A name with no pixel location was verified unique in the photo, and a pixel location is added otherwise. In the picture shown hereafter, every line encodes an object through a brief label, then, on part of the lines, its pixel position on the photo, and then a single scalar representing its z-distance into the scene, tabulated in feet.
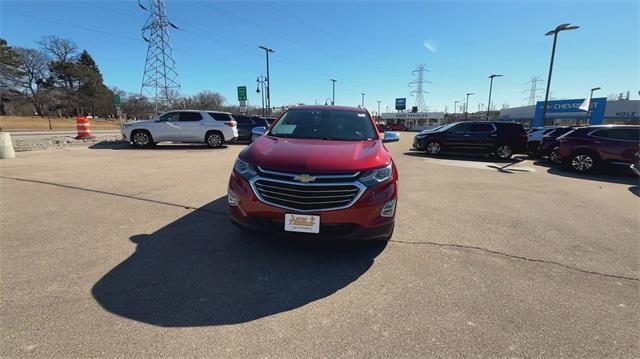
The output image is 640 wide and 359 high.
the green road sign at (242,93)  98.58
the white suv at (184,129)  46.52
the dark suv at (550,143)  40.88
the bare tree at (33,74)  186.19
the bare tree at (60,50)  204.74
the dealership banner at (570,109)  128.36
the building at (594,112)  129.08
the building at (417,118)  250.57
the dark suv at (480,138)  43.16
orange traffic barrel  54.29
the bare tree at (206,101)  249.34
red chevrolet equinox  9.66
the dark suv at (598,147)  30.60
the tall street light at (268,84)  99.74
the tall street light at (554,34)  57.55
